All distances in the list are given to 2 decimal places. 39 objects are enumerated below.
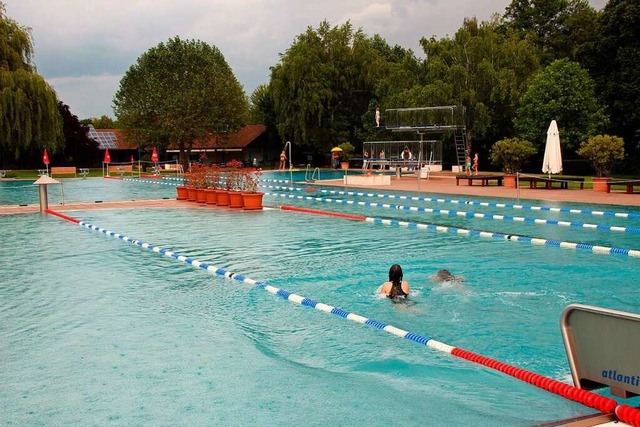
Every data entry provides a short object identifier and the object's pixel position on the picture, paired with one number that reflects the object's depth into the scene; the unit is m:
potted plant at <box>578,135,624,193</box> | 28.48
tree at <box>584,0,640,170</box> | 40.56
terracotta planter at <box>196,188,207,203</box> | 25.00
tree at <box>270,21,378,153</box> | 59.34
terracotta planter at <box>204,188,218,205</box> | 24.23
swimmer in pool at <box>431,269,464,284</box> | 11.01
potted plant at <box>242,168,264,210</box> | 22.38
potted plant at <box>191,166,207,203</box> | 25.16
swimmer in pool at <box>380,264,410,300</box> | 9.73
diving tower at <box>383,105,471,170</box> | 40.12
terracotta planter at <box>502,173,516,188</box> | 31.47
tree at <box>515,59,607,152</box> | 38.72
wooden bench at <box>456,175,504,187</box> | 31.91
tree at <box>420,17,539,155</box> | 45.88
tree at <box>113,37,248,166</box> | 58.41
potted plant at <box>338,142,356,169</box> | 54.59
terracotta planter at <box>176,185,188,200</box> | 26.64
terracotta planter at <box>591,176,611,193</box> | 27.09
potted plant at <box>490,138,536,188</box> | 33.62
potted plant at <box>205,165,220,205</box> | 24.33
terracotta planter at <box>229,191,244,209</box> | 22.84
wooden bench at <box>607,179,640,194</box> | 24.96
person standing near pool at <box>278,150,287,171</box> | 54.18
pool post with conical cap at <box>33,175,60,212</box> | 22.62
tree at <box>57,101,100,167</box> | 62.22
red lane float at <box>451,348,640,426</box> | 5.00
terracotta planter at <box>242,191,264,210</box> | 22.34
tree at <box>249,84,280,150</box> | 68.75
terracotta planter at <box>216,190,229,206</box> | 23.58
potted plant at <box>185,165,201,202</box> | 25.78
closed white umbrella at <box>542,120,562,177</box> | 29.93
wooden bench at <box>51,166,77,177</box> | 53.82
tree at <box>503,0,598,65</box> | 56.25
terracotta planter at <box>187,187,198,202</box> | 25.92
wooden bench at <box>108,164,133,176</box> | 53.59
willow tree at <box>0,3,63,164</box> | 44.41
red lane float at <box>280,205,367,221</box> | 20.06
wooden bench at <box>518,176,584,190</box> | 28.79
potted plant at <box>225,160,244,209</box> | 22.95
